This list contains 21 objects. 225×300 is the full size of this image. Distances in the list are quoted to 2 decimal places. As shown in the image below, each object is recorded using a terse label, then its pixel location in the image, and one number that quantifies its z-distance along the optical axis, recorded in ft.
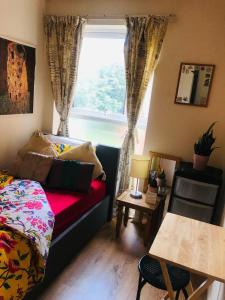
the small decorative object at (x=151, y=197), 8.49
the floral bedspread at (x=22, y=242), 4.67
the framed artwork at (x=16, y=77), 8.78
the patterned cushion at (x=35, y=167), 8.09
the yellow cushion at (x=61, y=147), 9.21
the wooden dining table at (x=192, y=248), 3.60
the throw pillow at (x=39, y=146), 8.87
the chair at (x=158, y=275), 4.81
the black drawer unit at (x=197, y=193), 7.52
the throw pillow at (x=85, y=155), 8.68
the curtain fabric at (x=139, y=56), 8.57
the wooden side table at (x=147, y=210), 8.29
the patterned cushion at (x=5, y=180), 7.26
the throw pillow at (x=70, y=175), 7.97
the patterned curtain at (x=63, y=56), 9.79
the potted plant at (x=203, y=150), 7.70
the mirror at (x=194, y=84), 8.25
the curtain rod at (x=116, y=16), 8.37
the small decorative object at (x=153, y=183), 8.50
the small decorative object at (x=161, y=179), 8.63
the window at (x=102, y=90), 10.12
